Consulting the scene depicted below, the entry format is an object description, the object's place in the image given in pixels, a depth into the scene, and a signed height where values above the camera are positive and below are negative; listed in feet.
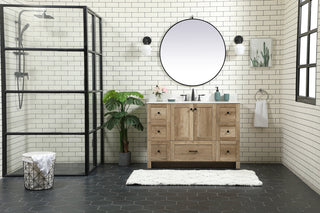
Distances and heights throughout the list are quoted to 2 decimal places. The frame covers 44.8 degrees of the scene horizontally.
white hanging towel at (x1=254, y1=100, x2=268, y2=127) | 20.90 -1.39
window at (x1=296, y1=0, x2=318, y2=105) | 16.78 +1.69
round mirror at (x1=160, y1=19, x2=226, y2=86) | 21.42 +2.00
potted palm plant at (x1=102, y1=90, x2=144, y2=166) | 20.11 -1.48
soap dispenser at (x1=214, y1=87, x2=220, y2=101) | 20.89 -0.36
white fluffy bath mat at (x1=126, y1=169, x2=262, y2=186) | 16.92 -4.08
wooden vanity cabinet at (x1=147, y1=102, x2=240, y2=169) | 19.69 -2.22
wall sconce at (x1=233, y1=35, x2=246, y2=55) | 20.94 +2.28
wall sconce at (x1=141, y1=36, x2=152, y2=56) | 21.15 +2.24
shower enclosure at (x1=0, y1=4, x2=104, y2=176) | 18.16 +0.36
